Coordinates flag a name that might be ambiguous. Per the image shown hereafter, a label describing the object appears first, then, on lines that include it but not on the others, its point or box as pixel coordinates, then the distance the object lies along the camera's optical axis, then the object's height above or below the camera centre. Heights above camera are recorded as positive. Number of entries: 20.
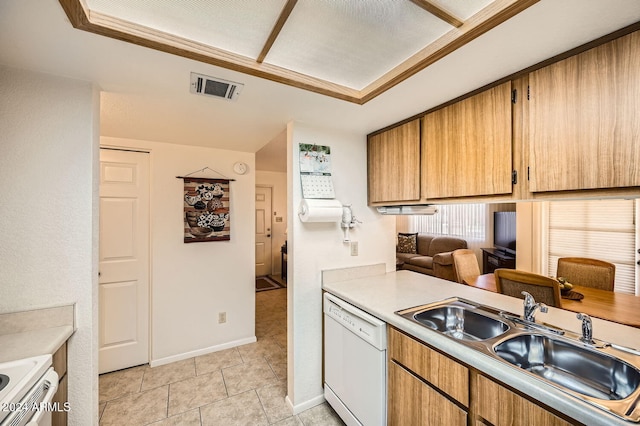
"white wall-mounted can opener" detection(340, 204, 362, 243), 2.11 -0.07
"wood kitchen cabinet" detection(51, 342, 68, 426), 1.19 -0.83
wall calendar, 1.97 +0.32
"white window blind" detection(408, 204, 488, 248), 5.34 -0.25
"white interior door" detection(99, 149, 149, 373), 2.35 -0.44
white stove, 0.80 -0.60
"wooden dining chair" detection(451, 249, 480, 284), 2.91 -0.63
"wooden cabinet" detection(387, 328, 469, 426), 1.08 -0.80
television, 4.45 -0.35
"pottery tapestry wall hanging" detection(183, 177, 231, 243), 2.63 +0.02
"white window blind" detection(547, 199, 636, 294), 2.84 -0.27
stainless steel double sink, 0.91 -0.59
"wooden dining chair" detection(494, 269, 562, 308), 1.86 -0.57
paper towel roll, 1.85 +0.01
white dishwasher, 1.43 -0.94
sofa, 4.64 -0.87
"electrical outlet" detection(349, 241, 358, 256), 2.19 -0.30
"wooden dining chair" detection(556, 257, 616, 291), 2.36 -0.58
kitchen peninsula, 0.78 -0.56
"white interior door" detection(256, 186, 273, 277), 5.73 -0.42
